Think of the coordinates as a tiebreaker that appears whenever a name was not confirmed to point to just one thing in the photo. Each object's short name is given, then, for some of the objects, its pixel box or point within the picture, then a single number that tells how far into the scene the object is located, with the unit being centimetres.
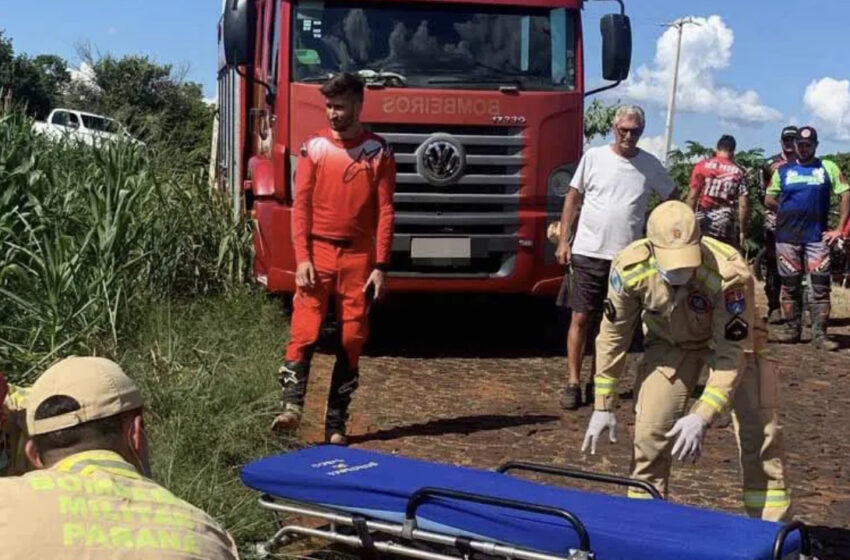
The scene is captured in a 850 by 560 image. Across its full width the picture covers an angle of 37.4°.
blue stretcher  390
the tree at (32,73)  1054
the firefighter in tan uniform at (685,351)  466
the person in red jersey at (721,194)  1208
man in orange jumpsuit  675
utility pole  4482
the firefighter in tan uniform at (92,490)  240
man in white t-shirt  805
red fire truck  933
